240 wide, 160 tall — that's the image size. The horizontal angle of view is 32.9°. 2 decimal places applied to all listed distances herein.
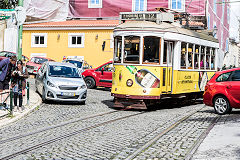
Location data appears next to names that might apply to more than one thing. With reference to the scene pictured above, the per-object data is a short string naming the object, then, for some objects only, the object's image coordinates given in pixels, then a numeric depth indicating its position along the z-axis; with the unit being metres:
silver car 15.26
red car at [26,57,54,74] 30.93
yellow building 35.91
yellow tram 14.23
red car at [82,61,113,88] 23.32
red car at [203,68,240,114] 13.13
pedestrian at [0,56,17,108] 12.32
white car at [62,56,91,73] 29.48
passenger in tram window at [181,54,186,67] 15.72
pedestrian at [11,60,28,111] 12.31
